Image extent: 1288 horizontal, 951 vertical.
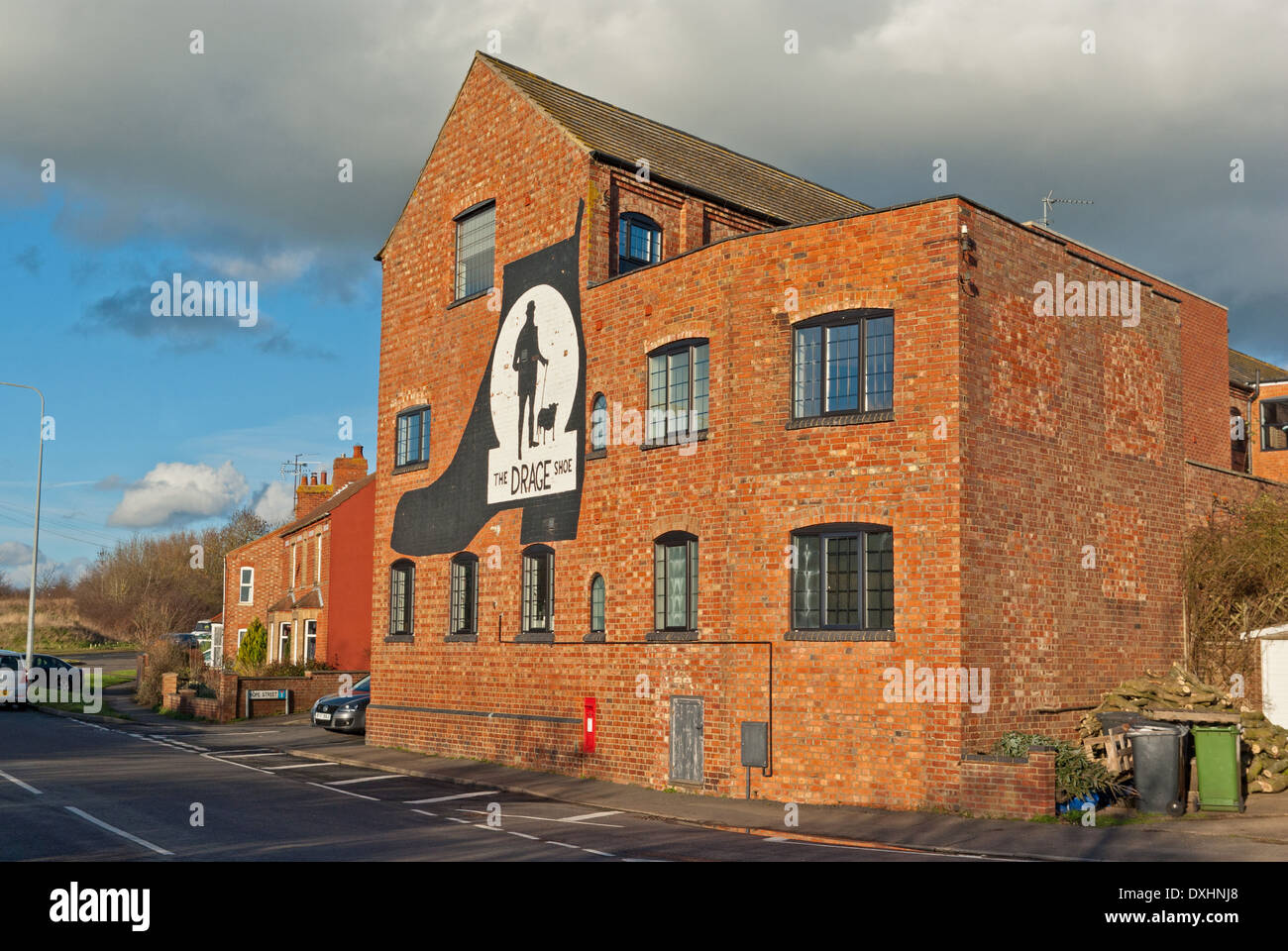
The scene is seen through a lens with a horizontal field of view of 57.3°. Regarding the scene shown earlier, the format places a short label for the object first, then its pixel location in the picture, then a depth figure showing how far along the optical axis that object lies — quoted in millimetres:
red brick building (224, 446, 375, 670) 38531
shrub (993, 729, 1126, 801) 15680
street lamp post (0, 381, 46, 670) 38938
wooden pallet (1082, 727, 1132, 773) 16594
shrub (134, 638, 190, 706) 40156
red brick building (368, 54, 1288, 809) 16781
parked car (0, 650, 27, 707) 38719
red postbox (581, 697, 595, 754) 20359
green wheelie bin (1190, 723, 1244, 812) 16125
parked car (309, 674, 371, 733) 28391
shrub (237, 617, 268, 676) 42312
